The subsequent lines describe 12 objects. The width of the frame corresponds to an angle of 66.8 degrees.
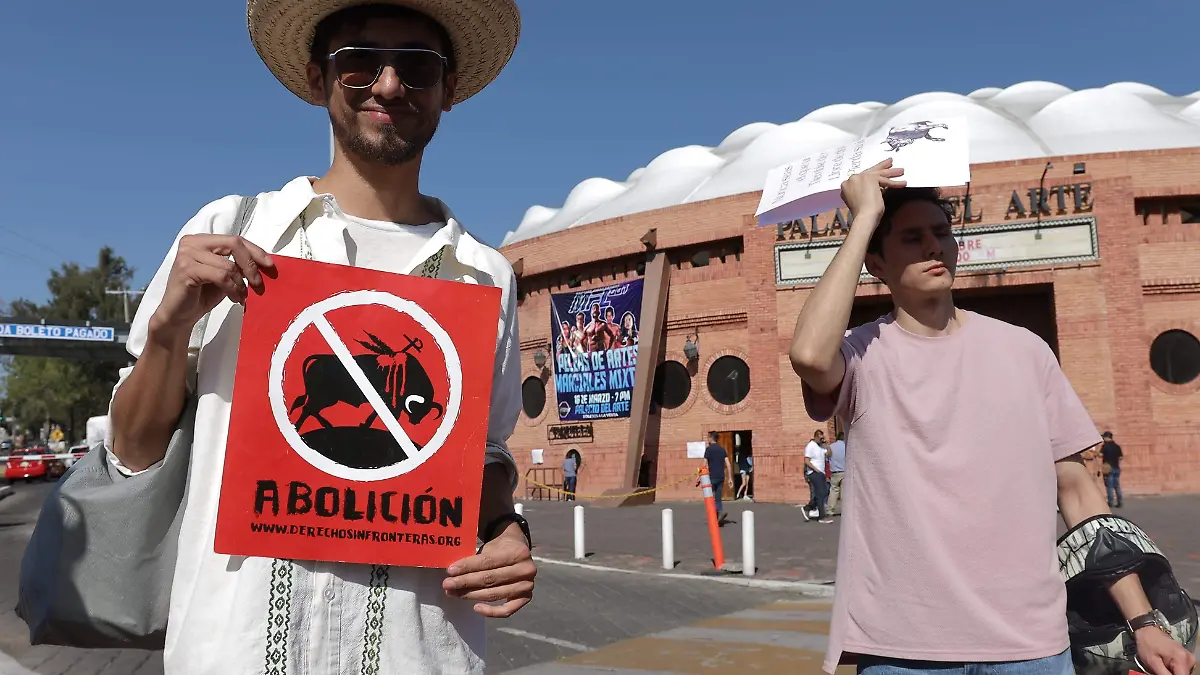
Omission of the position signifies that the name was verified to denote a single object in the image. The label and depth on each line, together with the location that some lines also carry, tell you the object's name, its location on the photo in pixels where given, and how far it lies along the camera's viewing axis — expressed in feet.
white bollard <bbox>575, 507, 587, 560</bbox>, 46.37
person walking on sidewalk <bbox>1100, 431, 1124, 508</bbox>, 65.77
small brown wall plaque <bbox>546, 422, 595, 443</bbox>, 99.45
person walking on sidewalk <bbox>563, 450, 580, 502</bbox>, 96.37
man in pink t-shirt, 8.15
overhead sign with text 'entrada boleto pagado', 161.68
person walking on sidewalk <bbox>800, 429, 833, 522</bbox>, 63.52
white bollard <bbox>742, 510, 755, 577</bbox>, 38.29
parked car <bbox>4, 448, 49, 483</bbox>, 143.13
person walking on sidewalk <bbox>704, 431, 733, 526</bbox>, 72.93
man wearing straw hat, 5.79
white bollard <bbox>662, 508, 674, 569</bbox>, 41.32
